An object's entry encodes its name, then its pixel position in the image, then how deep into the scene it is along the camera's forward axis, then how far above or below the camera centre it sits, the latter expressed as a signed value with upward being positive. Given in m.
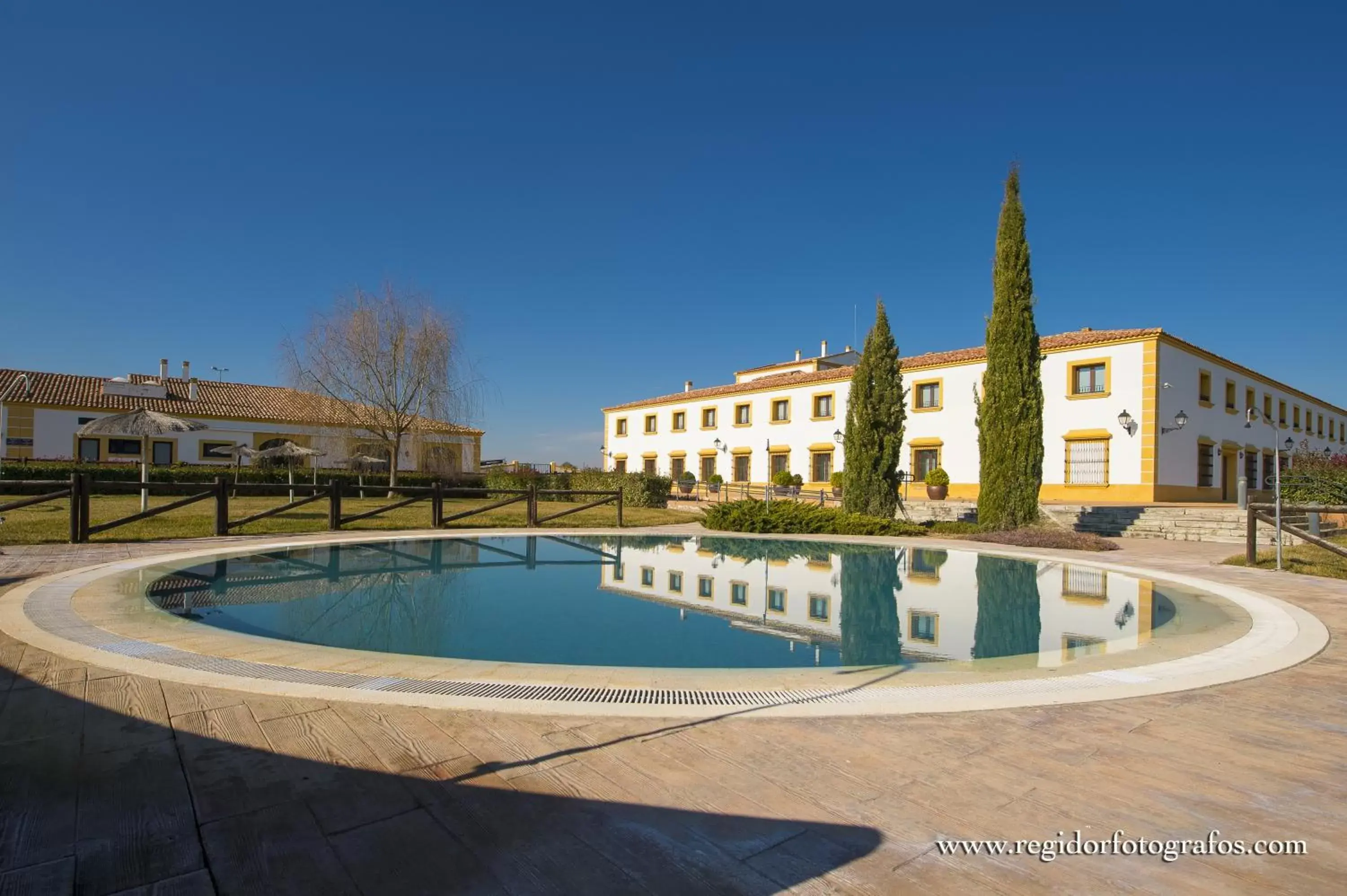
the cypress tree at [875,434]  18.33 +0.90
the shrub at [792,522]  16.52 -1.34
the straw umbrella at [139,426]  16.28 +0.65
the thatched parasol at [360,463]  25.27 -0.22
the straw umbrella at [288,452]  21.94 +0.13
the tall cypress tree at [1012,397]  16.47 +1.77
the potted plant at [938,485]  25.19 -0.58
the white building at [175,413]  27.73 +1.59
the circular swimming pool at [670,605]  5.69 -1.55
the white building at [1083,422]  21.97 +1.95
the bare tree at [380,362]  23.39 +3.27
